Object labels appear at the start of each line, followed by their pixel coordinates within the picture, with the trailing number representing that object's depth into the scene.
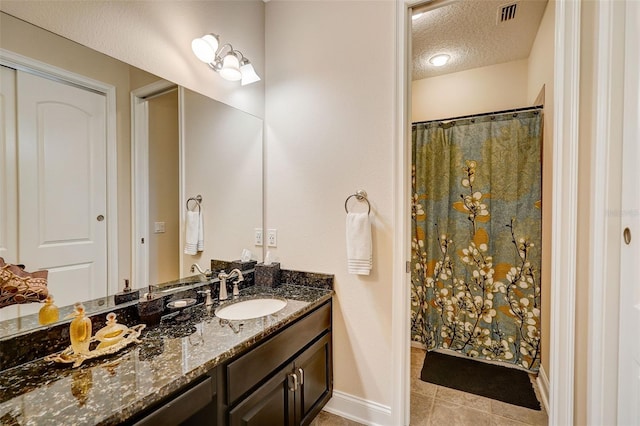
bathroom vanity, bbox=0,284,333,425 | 0.72
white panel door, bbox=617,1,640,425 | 1.00
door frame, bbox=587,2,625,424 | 1.10
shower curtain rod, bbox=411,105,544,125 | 2.21
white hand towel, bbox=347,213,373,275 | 1.58
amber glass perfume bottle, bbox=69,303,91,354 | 0.92
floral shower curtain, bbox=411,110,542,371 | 2.27
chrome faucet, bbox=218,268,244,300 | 1.57
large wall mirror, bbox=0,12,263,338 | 0.95
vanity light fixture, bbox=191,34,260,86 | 1.53
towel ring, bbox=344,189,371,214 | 1.64
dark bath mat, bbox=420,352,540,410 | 1.95
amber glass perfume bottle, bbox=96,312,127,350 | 0.97
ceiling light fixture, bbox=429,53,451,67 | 2.62
